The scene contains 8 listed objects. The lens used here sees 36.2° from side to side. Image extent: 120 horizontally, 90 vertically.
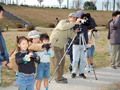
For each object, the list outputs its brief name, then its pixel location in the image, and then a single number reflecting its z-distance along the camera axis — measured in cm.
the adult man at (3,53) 352
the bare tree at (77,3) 8306
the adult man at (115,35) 666
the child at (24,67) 341
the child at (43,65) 412
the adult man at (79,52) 559
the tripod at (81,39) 513
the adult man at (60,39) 517
